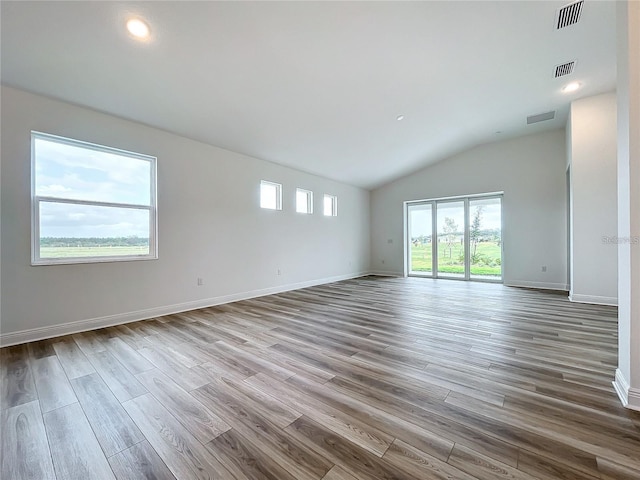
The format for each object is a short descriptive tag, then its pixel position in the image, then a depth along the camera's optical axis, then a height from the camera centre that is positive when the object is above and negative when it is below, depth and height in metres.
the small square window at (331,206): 7.07 +0.92
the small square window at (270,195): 5.42 +0.95
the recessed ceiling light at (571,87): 3.92 +2.32
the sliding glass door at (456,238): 6.46 +0.02
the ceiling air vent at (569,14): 2.58 +2.30
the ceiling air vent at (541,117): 4.85 +2.31
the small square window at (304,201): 6.21 +0.94
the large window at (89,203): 3.00 +0.47
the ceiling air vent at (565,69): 3.44 +2.30
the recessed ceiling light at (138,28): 2.29 +1.90
